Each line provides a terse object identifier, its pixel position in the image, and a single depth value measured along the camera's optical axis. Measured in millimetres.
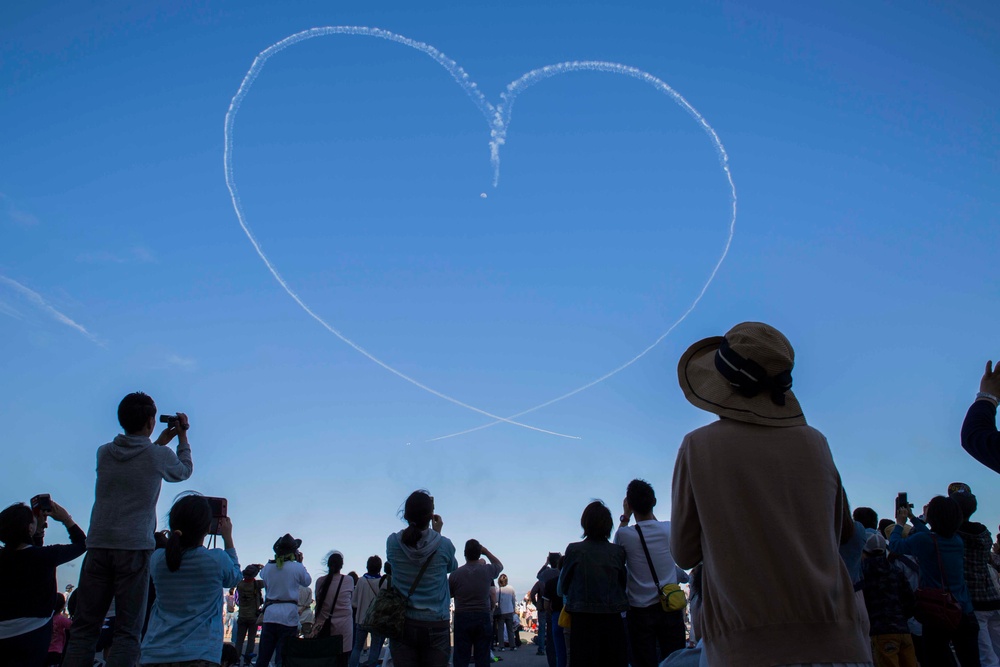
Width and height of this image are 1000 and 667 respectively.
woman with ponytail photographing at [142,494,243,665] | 4734
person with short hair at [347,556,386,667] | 10605
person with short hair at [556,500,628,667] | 6203
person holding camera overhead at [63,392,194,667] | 5035
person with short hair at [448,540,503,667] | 8234
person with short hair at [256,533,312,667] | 9742
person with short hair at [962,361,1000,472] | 3197
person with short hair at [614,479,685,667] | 6492
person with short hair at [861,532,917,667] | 6516
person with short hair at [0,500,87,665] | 5504
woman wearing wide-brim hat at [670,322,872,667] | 2561
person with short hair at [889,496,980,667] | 6719
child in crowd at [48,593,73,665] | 8750
